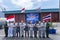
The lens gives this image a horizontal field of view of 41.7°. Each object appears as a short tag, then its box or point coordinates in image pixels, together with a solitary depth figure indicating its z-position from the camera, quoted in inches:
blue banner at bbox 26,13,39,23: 955.5
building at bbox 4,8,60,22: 917.7
